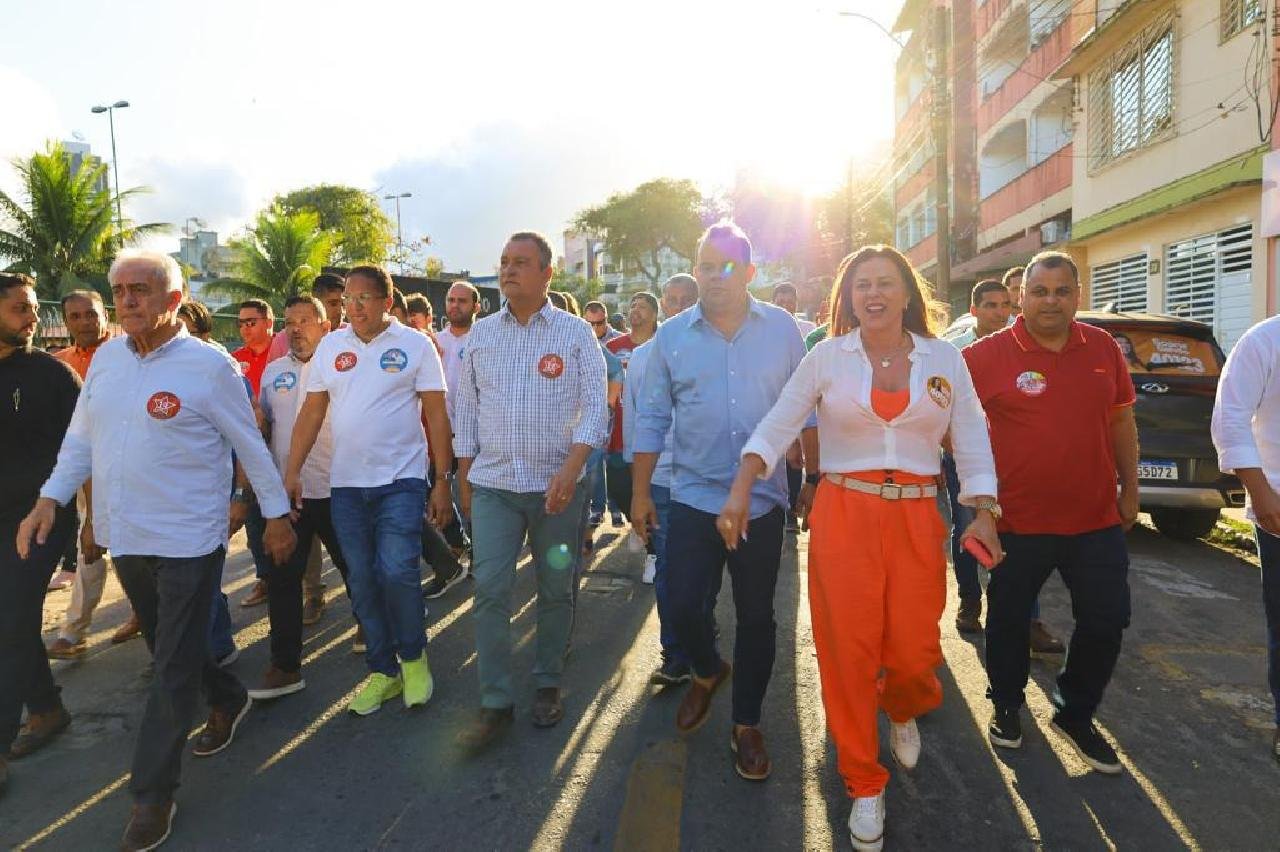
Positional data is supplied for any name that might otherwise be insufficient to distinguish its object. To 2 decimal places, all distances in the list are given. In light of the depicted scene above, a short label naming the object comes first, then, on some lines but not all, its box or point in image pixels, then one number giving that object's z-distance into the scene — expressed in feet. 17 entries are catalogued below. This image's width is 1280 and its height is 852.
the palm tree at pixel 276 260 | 87.97
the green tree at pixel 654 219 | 209.15
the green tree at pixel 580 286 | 268.82
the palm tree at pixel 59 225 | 77.87
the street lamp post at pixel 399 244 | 154.51
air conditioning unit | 62.23
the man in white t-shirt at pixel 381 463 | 12.67
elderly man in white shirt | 9.52
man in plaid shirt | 11.81
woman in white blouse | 9.14
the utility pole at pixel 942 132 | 48.65
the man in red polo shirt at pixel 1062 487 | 10.75
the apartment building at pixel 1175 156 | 38.50
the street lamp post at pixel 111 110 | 113.81
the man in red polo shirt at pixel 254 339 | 18.52
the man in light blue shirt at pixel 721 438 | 10.63
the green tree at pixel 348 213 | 143.84
